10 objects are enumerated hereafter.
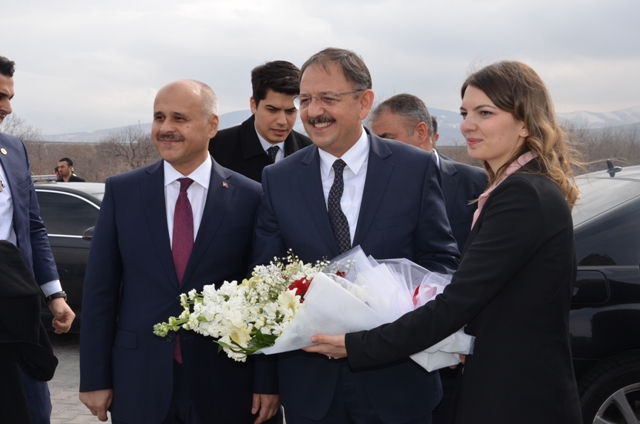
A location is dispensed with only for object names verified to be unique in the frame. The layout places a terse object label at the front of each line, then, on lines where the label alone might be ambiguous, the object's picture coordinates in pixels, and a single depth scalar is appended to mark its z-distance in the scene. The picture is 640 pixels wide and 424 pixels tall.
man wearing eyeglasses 2.88
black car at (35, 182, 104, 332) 7.88
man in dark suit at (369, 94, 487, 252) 4.42
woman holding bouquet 2.24
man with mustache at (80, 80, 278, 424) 3.12
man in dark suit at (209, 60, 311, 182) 4.64
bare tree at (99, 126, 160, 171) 45.62
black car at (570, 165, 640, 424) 4.21
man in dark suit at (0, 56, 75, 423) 3.51
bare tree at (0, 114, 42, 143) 45.13
